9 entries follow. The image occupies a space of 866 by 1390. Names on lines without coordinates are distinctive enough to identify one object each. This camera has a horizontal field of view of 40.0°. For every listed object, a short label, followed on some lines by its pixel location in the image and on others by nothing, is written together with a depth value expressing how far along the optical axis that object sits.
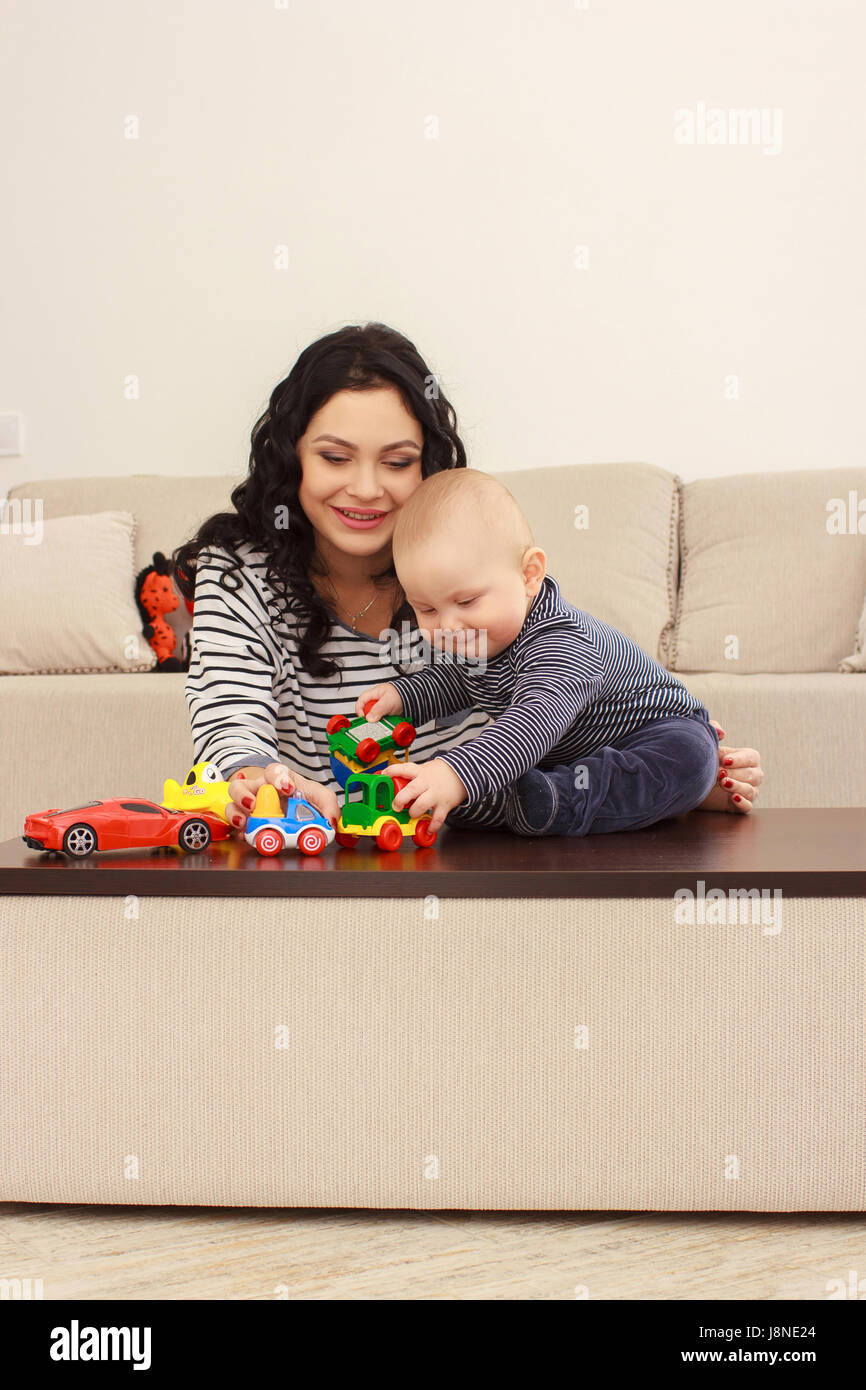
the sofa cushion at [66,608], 2.28
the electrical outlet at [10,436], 2.96
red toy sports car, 1.02
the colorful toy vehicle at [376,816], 1.07
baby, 1.10
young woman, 1.32
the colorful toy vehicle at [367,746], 1.18
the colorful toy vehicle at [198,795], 1.12
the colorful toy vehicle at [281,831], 1.04
